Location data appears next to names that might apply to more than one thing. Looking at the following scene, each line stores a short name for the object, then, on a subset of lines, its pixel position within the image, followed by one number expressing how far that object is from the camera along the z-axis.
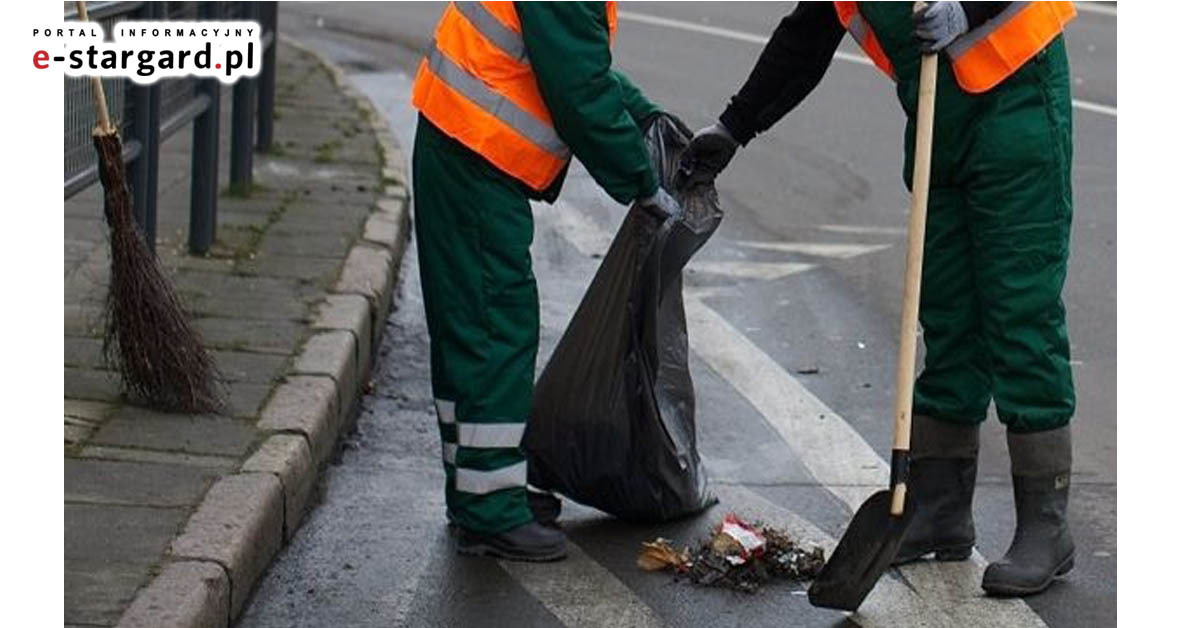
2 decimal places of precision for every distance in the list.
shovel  4.80
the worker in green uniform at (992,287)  5.04
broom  5.79
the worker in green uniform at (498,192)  5.04
